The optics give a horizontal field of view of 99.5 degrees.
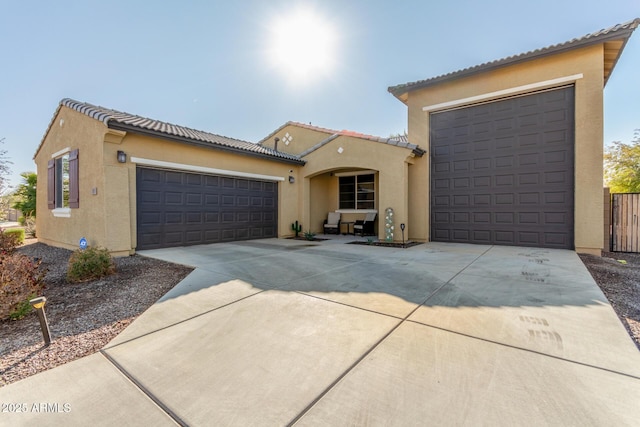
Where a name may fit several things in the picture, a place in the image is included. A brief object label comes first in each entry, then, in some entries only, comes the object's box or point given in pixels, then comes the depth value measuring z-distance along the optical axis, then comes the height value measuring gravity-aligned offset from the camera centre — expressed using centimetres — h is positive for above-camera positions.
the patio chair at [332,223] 1312 -63
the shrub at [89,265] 474 -99
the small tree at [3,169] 870 +134
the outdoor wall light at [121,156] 714 +142
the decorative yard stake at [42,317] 252 -101
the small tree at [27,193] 1366 +84
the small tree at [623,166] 1134 +201
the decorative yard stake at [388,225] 950 -52
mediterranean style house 742 +140
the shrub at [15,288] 315 -97
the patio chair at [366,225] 1206 -67
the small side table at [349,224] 1327 -67
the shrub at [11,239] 699 -90
